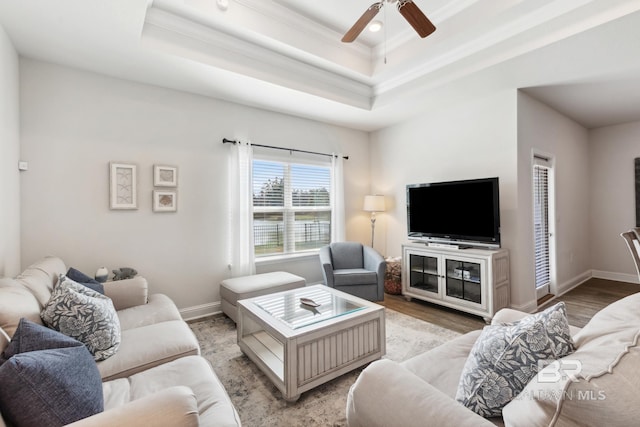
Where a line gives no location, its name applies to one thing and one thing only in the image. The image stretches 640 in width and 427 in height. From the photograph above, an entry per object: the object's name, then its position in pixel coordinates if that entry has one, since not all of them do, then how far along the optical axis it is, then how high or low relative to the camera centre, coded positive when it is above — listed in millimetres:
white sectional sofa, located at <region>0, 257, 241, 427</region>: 983 -767
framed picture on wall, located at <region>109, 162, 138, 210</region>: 2930 +344
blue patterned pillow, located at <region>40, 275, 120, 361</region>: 1556 -568
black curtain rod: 3596 +979
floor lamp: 4648 +215
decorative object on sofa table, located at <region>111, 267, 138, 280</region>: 2857 -551
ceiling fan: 1881 +1377
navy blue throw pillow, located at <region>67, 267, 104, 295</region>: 2243 -487
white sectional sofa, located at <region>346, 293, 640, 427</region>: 641 -457
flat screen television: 3260 +43
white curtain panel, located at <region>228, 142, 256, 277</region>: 3633 +71
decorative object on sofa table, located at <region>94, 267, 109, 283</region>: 2711 -535
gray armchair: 3715 -785
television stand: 3125 -746
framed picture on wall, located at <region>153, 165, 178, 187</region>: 3154 +477
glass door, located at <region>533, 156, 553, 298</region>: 3844 -104
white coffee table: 1886 -892
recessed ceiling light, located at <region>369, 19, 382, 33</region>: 2664 +1821
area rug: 1756 -1208
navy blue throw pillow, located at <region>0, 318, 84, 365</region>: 1066 -475
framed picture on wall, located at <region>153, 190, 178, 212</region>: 3156 +195
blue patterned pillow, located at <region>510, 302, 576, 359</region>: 1002 -418
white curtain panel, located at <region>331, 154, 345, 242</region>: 4598 +266
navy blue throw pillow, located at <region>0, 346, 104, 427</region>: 898 -575
